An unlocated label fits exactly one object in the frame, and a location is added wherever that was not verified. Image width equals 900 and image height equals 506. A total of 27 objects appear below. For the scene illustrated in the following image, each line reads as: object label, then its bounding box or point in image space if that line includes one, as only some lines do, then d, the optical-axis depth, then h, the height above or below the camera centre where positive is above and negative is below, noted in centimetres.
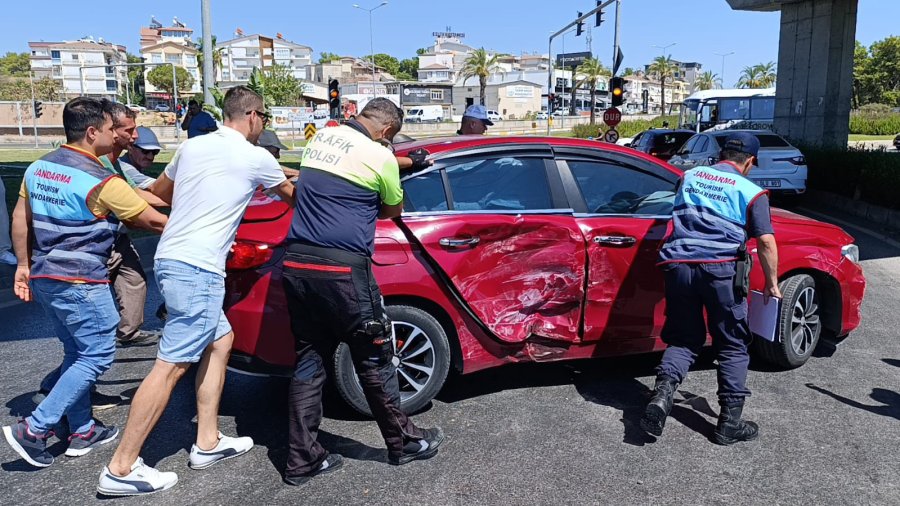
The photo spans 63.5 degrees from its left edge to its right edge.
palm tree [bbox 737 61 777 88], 10661 +748
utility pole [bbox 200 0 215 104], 1558 +168
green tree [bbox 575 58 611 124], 8869 +679
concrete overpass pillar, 1858 +159
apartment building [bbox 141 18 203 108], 10506 +1262
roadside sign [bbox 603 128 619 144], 2066 -22
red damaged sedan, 401 -82
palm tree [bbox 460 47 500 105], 8531 +740
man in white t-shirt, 337 -59
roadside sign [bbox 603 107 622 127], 2106 +30
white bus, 3609 +107
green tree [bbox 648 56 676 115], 10035 +827
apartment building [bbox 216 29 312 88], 12469 +1239
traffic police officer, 337 -66
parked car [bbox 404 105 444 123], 8294 +155
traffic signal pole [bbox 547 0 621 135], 2737 +432
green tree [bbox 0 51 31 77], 13386 +1167
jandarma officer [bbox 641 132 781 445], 405 -81
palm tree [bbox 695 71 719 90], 14262 +897
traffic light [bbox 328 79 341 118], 2087 +93
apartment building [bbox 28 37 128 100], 11619 +1098
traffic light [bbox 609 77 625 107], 2167 +109
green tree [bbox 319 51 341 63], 15586 +1540
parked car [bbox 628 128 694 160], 1966 -38
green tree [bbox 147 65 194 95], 10300 +684
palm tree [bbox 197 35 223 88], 7996 +793
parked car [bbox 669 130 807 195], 1438 -75
